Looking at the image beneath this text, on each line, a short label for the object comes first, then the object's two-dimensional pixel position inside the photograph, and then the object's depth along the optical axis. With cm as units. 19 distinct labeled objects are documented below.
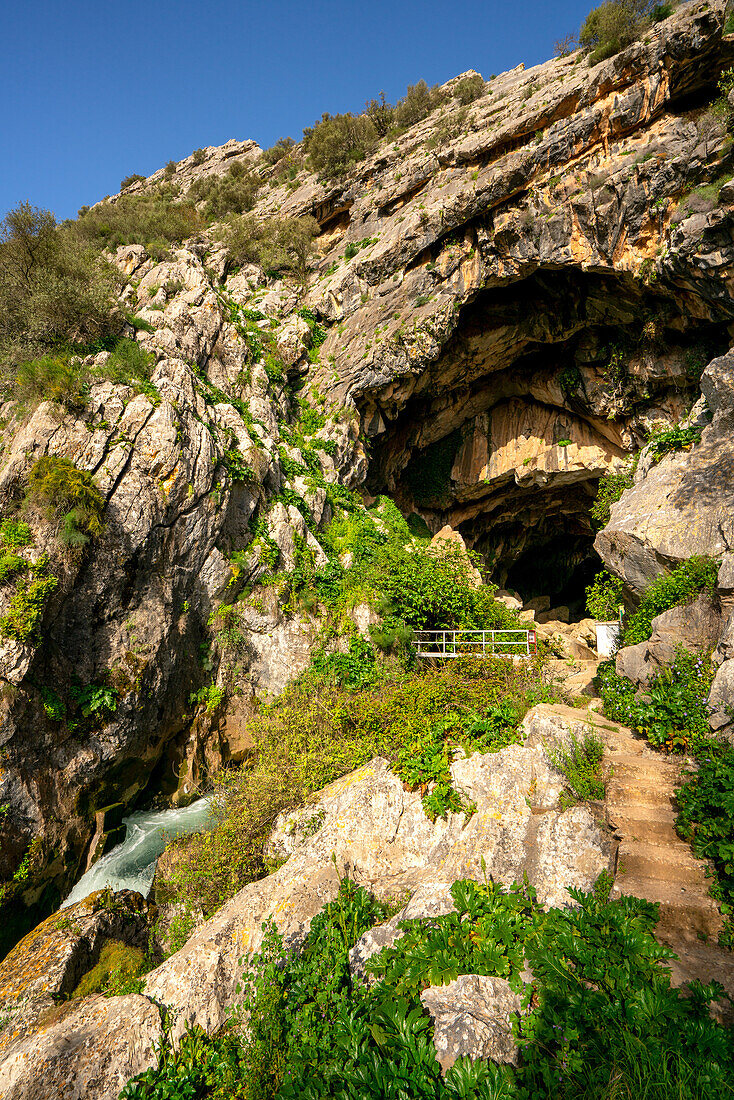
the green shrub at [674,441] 959
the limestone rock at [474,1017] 324
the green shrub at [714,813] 413
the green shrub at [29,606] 805
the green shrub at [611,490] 1217
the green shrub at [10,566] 830
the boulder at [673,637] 672
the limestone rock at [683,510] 796
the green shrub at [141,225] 2092
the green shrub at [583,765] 534
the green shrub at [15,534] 866
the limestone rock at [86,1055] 416
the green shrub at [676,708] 589
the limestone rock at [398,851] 470
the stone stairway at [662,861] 356
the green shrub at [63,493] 912
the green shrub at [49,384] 1031
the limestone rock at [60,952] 512
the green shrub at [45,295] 1236
